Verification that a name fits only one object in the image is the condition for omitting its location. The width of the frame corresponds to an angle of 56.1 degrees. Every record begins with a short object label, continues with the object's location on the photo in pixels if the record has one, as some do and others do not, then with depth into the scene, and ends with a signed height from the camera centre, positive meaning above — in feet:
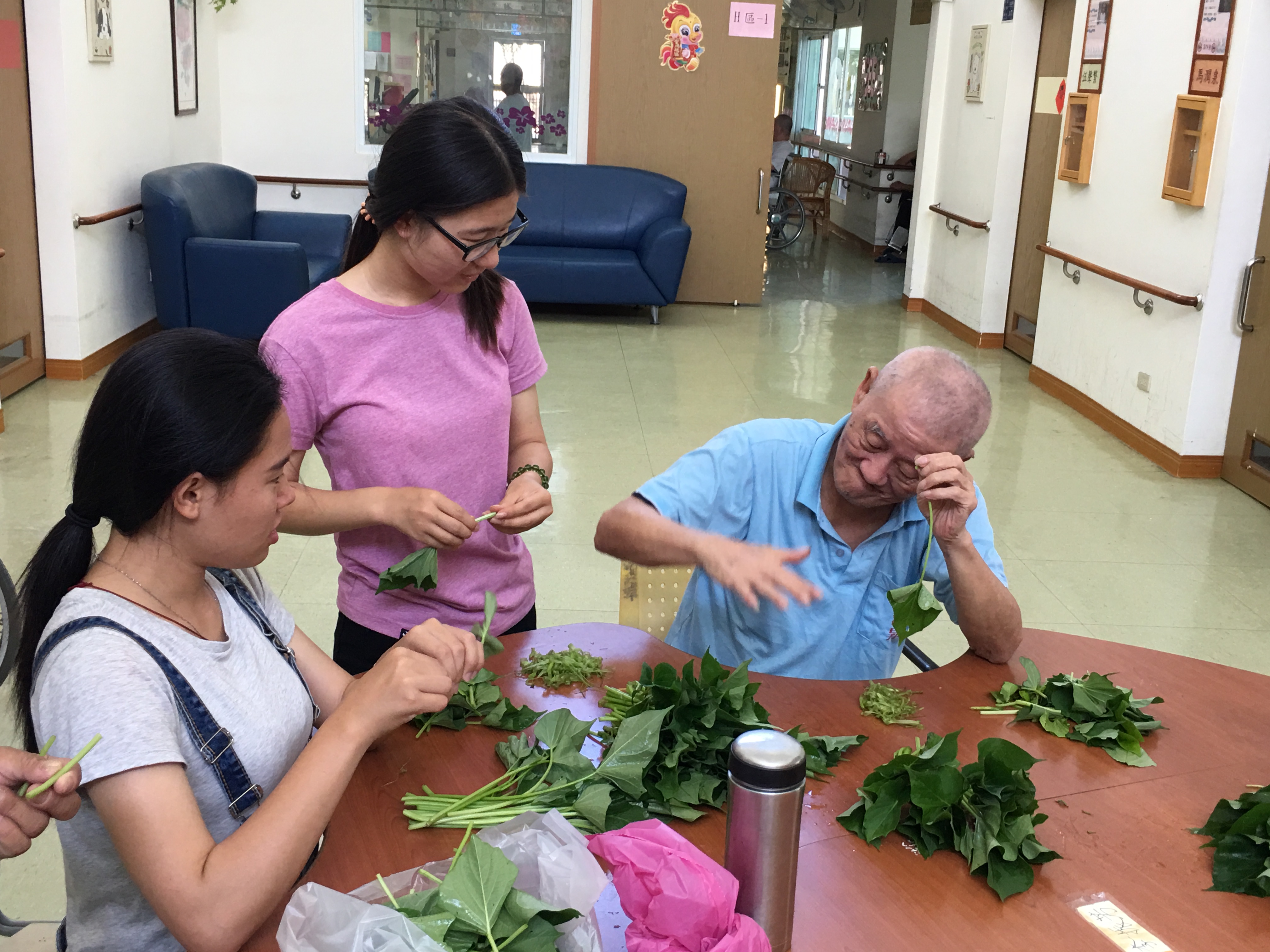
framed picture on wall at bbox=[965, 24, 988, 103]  28.07 +2.37
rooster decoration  29.43 +2.74
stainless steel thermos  3.99 -2.20
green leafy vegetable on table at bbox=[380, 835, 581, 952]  3.74 -2.35
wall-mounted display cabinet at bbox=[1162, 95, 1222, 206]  17.98 +0.41
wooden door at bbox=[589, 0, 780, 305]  29.58 +0.90
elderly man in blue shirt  6.58 -2.06
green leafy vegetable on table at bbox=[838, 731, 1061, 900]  4.81 -2.58
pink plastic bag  3.82 -2.33
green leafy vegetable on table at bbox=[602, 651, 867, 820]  5.14 -2.51
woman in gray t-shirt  4.05 -1.98
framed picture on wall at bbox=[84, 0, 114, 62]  20.53 +1.65
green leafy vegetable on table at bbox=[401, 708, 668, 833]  4.85 -2.57
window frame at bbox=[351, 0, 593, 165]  29.22 +1.42
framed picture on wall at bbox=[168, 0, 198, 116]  25.20 +1.55
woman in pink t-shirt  6.10 -1.25
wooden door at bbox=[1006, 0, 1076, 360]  25.13 -0.45
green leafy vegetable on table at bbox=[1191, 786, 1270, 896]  4.84 -2.68
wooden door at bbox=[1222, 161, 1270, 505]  17.71 -3.26
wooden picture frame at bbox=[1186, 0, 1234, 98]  17.78 +1.91
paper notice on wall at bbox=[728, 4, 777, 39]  29.53 +3.27
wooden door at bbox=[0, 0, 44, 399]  18.98 -1.64
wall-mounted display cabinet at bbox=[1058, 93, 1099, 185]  22.18 +0.62
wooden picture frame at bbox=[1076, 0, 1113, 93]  22.00 +2.30
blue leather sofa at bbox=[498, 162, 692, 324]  28.07 -2.06
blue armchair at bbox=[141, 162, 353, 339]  21.77 -2.41
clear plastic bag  3.65 -2.36
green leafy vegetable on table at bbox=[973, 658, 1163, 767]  5.90 -2.68
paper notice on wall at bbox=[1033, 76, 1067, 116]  24.59 +1.55
